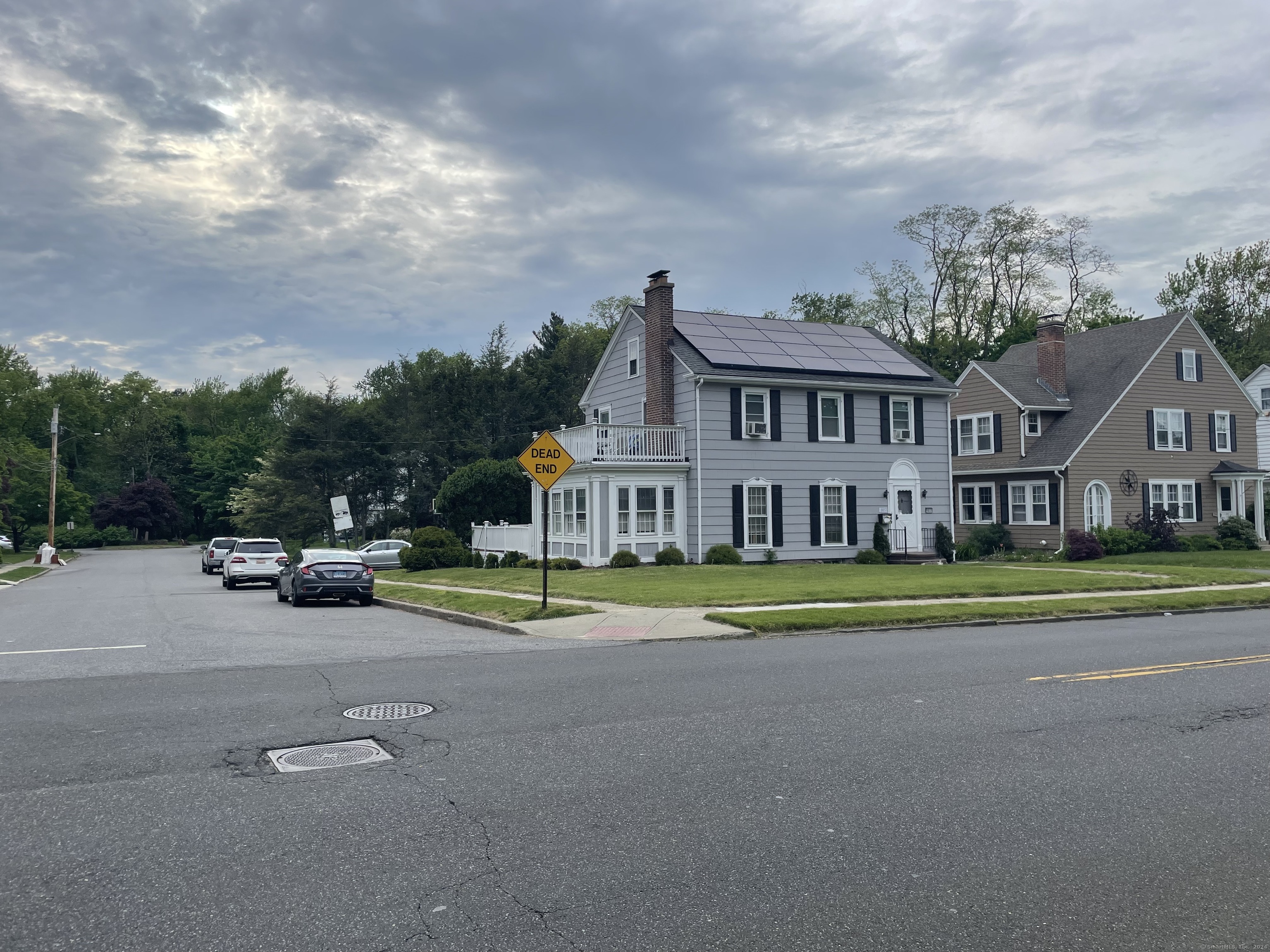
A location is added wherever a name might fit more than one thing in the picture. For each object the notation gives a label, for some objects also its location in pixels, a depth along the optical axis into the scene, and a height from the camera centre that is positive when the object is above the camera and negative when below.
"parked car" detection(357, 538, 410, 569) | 37.56 -0.92
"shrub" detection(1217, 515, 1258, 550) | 38.69 -0.64
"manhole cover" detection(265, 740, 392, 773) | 6.86 -1.64
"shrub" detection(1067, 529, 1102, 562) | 35.34 -0.99
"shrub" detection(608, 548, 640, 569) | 29.81 -1.05
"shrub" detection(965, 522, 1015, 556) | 38.97 -0.74
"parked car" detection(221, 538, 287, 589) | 30.42 -1.01
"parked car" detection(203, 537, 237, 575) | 41.59 -0.95
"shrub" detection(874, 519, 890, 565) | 33.84 -0.74
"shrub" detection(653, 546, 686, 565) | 30.23 -0.98
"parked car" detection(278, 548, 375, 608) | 22.27 -1.11
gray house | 31.28 +2.60
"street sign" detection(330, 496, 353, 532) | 39.22 +0.68
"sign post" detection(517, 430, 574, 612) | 17.73 +1.20
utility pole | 51.25 +2.64
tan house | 38.16 +3.45
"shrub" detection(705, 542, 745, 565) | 30.58 -0.97
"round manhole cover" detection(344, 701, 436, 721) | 8.42 -1.61
